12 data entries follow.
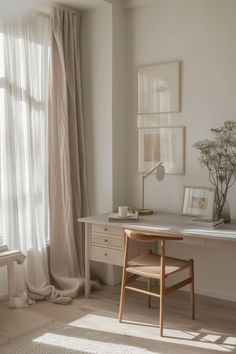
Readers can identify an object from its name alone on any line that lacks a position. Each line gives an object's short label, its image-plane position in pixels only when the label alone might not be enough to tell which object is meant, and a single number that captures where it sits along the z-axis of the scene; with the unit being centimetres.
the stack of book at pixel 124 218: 358
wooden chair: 299
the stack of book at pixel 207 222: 326
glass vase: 345
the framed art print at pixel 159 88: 383
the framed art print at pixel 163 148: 386
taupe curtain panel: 392
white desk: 315
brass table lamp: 376
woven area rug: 279
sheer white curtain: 357
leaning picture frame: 344
